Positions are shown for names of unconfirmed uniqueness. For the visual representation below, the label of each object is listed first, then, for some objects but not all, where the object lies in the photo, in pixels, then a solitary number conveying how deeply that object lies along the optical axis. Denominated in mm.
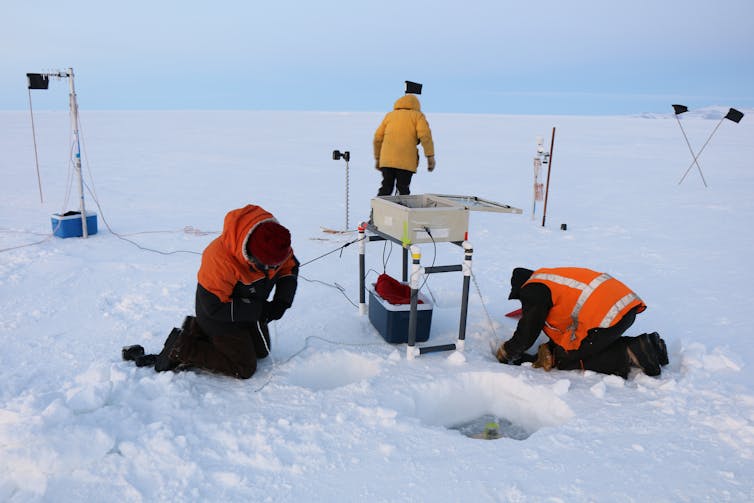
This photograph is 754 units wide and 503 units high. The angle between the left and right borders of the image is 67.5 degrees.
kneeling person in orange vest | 3287
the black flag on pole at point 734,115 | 10320
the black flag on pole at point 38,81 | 5863
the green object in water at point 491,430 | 3084
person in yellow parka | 6516
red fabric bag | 3900
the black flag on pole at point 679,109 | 10578
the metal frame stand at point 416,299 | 3438
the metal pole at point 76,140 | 5832
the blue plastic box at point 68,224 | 6188
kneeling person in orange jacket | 2979
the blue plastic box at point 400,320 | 3781
